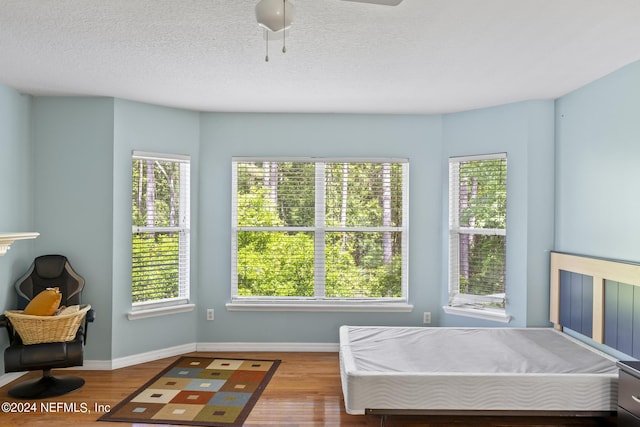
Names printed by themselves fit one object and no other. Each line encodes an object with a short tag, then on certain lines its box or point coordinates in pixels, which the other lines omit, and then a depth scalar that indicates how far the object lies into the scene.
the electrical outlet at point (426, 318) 5.04
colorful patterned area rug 3.40
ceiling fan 2.14
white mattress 3.02
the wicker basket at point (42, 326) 3.64
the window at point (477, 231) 4.65
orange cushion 3.74
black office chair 3.63
